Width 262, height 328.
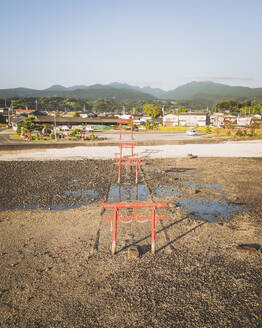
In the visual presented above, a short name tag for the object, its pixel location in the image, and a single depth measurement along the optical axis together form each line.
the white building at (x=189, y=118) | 95.04
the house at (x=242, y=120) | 85.15
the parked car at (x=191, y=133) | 46.69
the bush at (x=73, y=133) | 38.25
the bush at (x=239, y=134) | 42.44
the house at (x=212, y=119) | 94.16
